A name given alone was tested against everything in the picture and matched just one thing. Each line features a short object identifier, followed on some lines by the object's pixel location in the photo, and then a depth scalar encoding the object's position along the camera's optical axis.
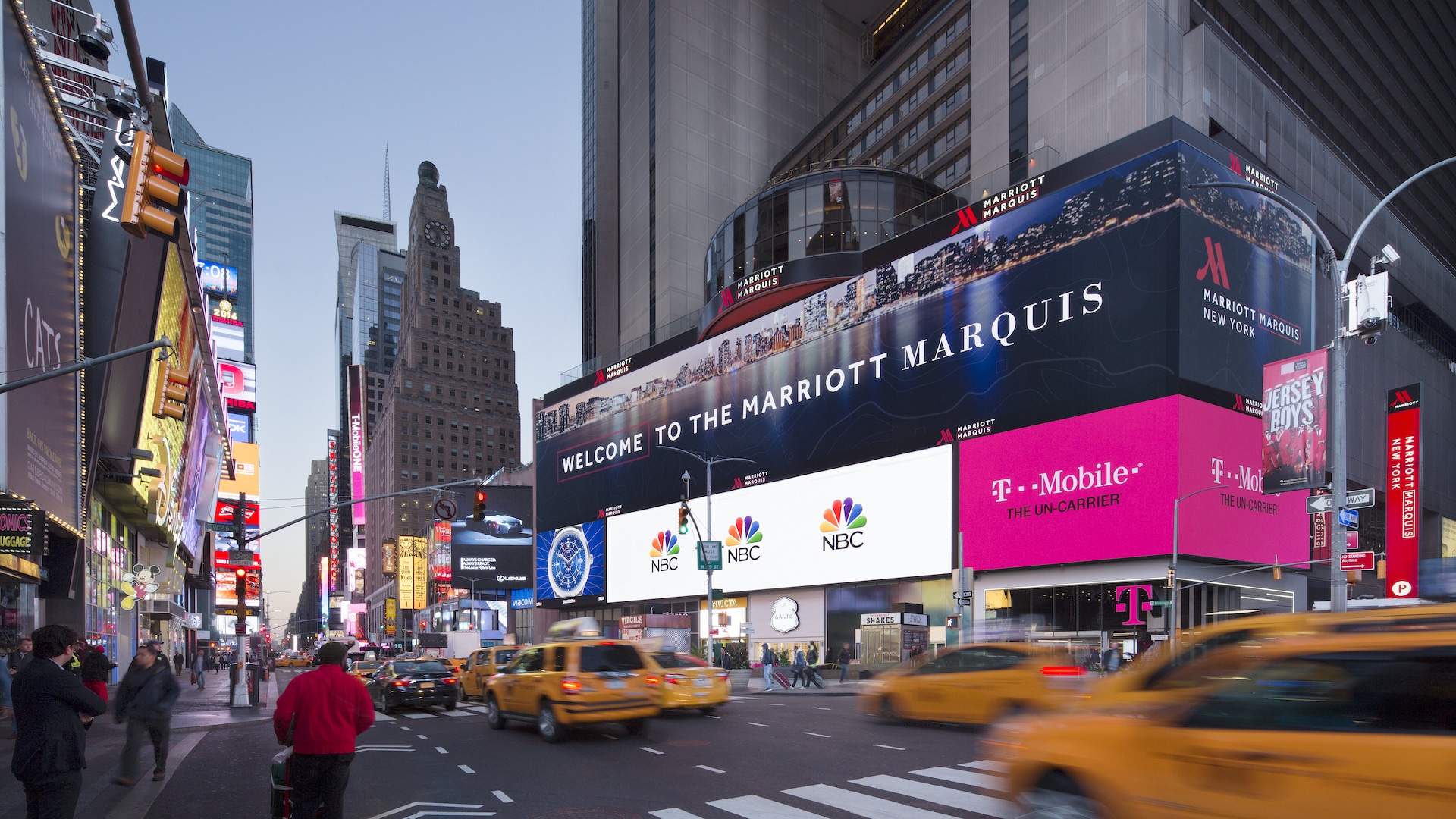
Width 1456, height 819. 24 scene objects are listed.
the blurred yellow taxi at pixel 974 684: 15.90
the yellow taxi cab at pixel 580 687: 15.26
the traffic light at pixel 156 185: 9.48
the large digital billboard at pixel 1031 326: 38.50
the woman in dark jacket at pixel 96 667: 14.19
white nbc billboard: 46.81
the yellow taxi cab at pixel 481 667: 24.61
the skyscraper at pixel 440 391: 156.12
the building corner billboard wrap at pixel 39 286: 21.09
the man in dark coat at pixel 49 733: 6.94
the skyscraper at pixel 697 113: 85.12
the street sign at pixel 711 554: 36.44
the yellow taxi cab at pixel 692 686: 18.80
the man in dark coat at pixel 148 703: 12.06
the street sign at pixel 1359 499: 17.42
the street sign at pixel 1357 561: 16.17
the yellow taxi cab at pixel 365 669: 28.25
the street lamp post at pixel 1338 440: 15.09
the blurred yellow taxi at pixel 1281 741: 4.80
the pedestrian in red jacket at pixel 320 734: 7.21
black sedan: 22.61
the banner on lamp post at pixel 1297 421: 17.02
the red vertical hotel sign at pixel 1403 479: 34.41
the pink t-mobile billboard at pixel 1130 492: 37.09
